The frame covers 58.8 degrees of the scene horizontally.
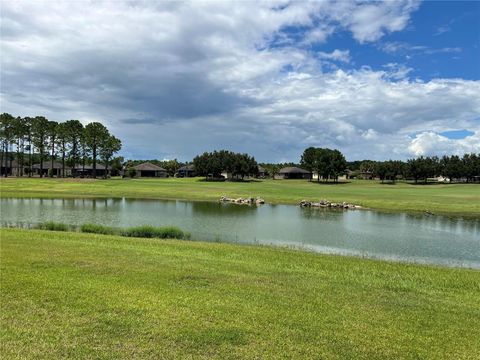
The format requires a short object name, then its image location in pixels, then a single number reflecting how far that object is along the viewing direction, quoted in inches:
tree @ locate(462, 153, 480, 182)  5172.2
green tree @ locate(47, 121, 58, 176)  4451.5
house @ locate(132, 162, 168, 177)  6028.5
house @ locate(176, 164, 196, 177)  6609.3
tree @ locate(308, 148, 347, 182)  4623.5
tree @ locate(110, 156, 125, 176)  5871.6
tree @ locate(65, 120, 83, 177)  4525.1
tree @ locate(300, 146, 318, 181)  5281.5
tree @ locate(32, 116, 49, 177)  4345.5
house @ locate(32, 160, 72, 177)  5556.1
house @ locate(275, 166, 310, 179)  6112.2
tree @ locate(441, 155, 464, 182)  5182.1
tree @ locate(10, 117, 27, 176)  4286.4
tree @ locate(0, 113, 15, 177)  4249.5
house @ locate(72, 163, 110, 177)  5905.5
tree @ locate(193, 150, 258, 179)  4744.1
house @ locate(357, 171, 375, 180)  6653.5
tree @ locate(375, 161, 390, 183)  4899.1
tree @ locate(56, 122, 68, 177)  4473.9
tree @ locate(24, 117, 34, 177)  4347.9
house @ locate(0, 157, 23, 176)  5150.1
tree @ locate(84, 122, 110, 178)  4581.7
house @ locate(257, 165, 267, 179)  6530.5
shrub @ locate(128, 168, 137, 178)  5511.8
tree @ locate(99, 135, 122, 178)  4795.3
